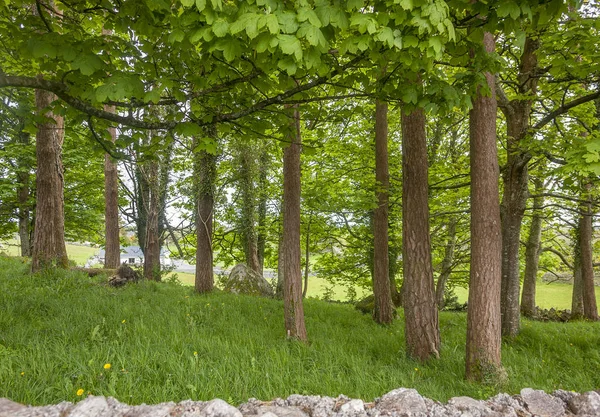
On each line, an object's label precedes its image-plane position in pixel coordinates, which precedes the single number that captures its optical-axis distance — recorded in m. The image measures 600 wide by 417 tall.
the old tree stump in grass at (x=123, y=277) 8.90
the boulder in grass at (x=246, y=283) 11.38
